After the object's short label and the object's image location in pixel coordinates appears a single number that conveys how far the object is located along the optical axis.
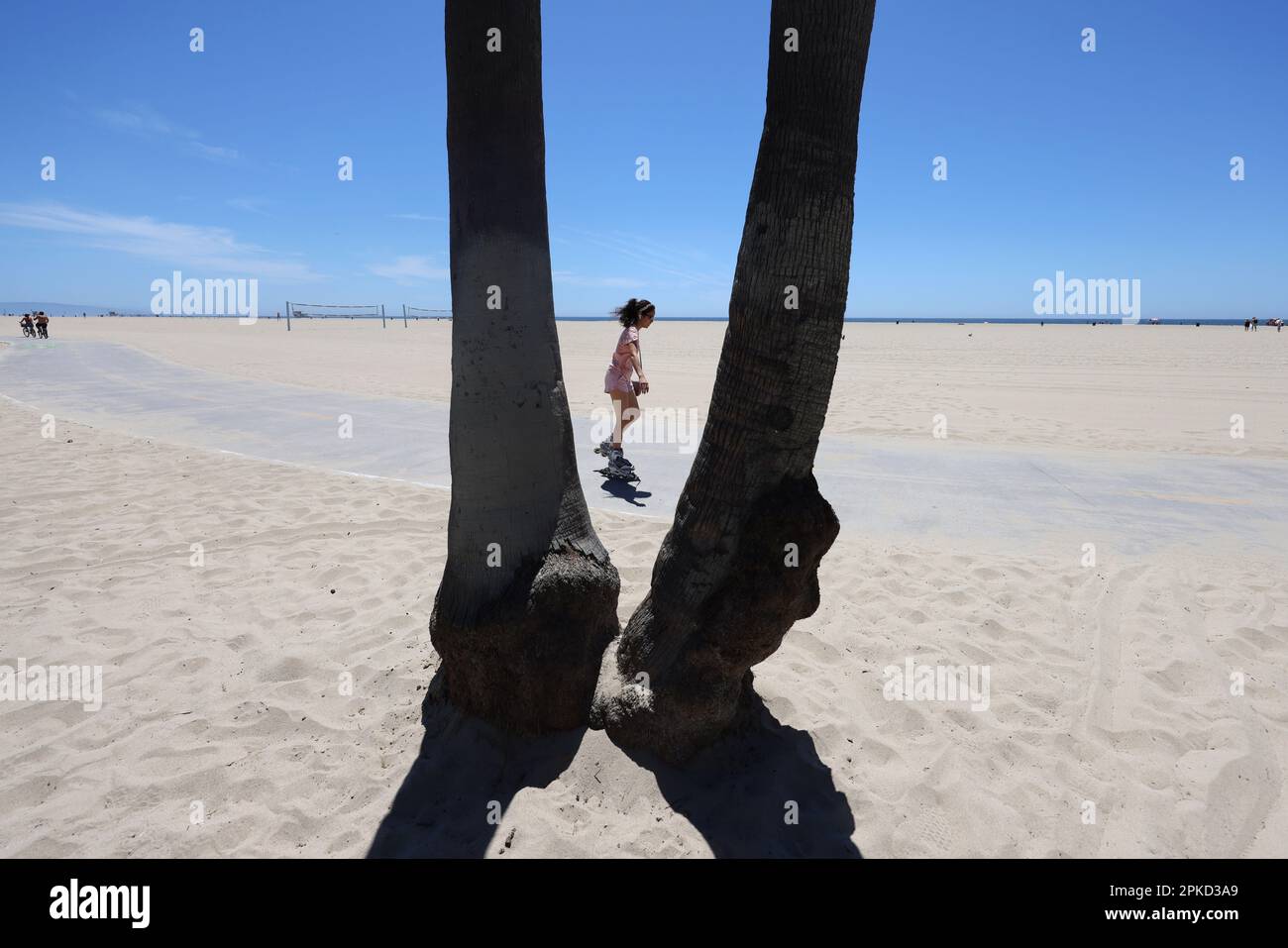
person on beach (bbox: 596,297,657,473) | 7.13
